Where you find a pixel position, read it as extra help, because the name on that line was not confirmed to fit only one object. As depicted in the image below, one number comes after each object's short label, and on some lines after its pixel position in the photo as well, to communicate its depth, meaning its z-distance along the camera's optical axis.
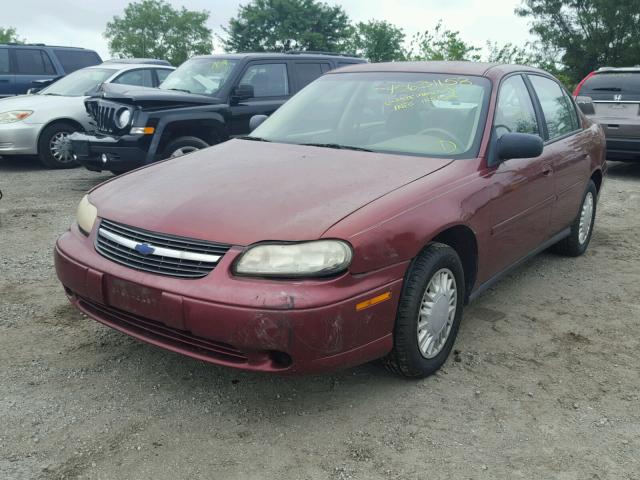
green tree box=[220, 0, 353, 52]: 56.03
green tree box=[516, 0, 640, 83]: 33.41
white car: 9.21
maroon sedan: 2.66
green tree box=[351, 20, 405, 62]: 59.28
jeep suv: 7.30
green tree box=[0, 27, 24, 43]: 81.44
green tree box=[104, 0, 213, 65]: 74.31
